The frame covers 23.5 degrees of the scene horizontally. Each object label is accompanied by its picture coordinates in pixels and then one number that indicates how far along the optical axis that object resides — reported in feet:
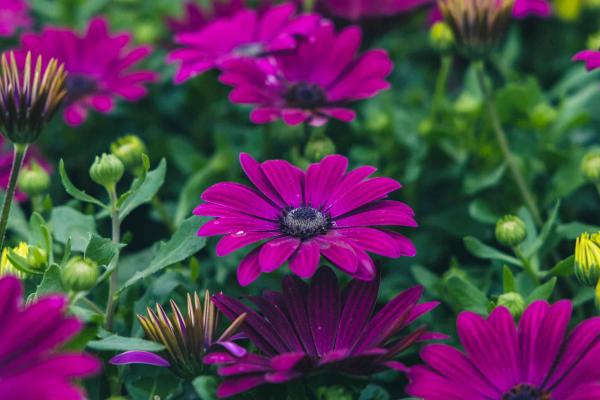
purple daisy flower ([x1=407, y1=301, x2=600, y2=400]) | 1.34
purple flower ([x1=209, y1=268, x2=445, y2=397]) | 1.34
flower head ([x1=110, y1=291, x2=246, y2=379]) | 1.39
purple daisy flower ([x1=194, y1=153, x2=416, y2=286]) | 1.39
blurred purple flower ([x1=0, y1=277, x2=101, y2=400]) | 1.19
